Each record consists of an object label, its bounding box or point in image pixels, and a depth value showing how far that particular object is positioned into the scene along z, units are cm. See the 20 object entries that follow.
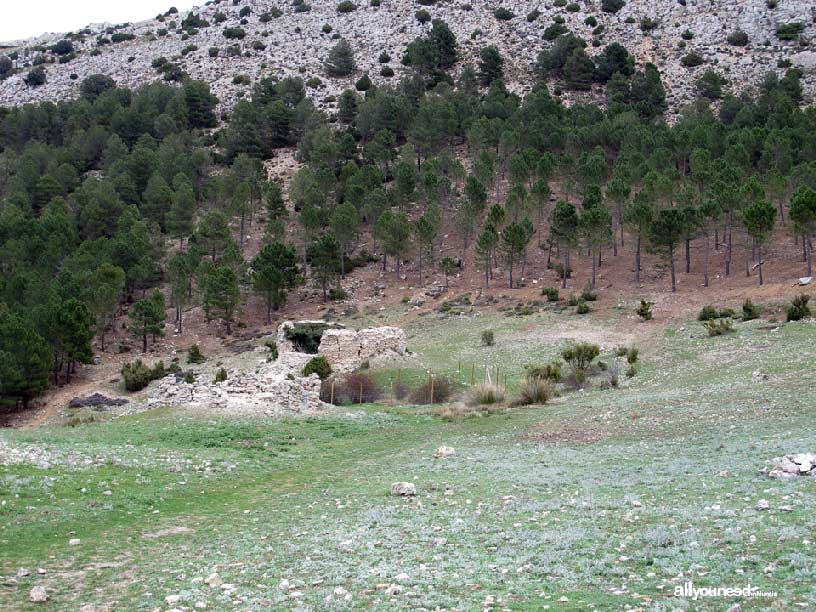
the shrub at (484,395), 2875
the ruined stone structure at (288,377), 2802
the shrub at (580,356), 3509
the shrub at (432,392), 3356
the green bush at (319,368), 3948
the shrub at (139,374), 5003
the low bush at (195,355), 5800
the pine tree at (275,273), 6647
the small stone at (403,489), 1509
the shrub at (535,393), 2830
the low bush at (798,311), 4034
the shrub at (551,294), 6072
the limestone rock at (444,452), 1942
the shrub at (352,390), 3412
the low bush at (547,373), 3249
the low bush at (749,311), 4481
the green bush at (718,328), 4069
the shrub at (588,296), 5909
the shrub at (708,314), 4681
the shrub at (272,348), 4716
